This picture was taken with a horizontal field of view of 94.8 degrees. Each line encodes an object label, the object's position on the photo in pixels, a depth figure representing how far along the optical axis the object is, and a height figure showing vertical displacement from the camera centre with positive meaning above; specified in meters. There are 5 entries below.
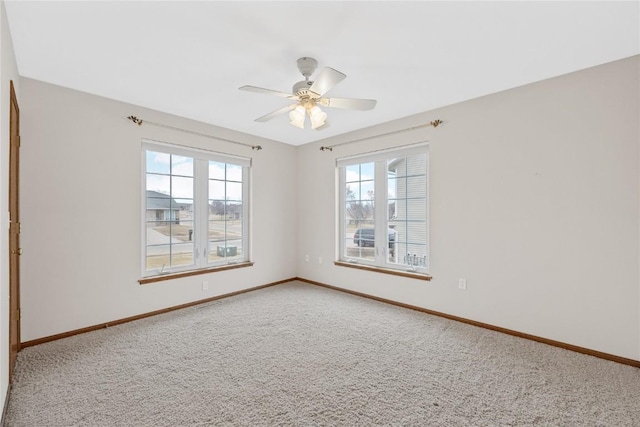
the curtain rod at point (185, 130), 3.28 +1.15
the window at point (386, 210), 3.73 +0.17
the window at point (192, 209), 3.54 +0.17
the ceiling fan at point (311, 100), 2.16 +0.98
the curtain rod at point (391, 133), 3.42 +1.17
